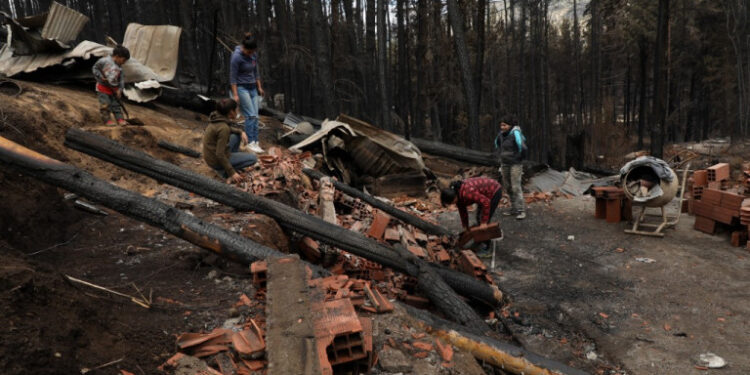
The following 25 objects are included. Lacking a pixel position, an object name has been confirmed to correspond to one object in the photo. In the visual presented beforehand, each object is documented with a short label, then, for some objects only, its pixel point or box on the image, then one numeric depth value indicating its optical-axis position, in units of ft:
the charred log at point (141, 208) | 13.67
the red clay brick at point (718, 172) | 25.57
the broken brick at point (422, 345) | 10.28
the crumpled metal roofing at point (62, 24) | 28.53
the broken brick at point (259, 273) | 12.53
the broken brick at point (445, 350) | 10.20
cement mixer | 23.34
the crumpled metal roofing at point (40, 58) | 28.07
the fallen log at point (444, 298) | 14.35
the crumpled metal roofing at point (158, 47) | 35.37
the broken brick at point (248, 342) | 8.98
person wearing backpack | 26.17
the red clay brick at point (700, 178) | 25.93
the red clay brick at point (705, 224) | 23.13
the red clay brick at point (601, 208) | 27.04
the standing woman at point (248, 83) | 26.14
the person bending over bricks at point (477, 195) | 21.36
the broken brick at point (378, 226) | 20.62
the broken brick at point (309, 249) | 18.02
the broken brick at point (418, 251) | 20.18
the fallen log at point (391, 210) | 24.47
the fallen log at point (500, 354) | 11.55
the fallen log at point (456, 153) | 44.75
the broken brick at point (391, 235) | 20.42
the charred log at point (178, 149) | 25.49
